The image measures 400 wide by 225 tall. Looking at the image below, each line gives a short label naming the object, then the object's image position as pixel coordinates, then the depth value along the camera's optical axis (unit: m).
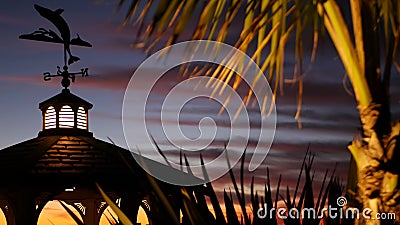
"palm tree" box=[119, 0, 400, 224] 4.16
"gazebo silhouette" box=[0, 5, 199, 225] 13.67
